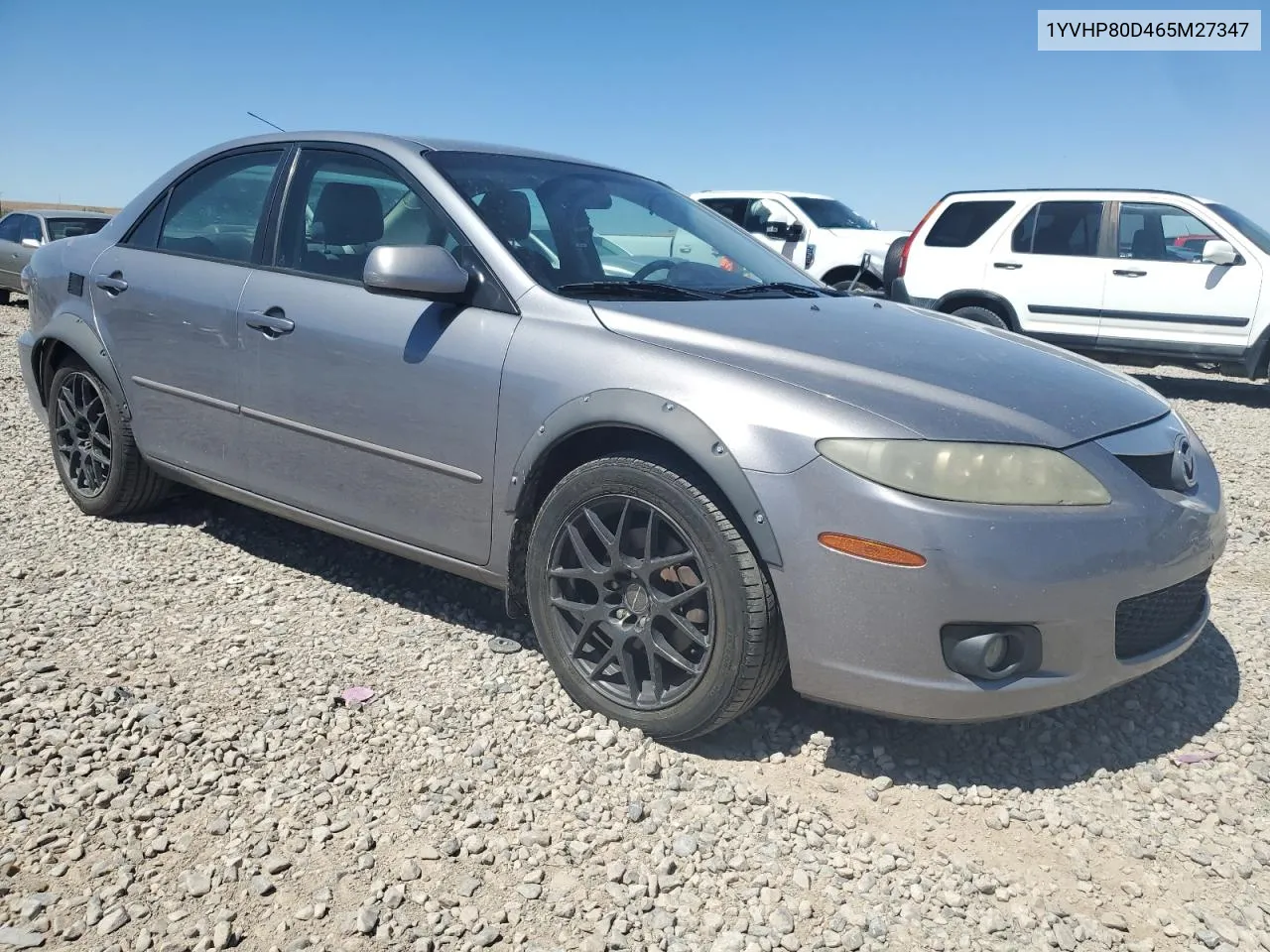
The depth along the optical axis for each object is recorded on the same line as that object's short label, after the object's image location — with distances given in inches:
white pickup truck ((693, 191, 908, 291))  468.1
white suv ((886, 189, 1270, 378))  360.8
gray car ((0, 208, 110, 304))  531.3
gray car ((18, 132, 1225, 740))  98.6
